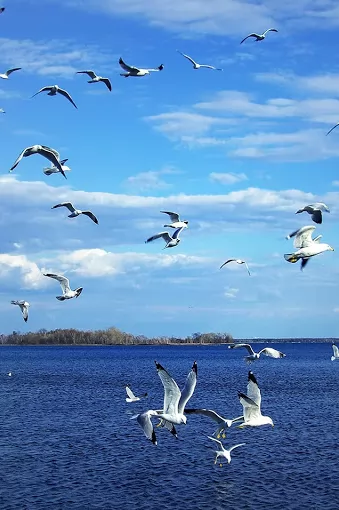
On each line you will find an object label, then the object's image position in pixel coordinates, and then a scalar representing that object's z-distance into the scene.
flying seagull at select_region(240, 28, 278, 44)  25.47
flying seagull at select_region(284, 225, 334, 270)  19.39
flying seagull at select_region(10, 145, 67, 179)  19.27
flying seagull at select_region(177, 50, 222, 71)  26.77
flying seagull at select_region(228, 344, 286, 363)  21.58
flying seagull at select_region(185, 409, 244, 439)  16.92
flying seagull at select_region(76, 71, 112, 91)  25.00
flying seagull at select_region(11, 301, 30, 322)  29.81
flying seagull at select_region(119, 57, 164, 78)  23.45
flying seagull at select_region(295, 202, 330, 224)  20.34
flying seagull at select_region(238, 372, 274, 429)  21.73
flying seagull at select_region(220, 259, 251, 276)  26.79
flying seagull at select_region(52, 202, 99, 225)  24.23
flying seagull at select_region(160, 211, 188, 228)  26.38
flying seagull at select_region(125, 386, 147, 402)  27.97
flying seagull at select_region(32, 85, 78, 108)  23.47
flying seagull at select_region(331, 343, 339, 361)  48.97
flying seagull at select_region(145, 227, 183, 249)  25.25
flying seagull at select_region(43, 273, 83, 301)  25.39
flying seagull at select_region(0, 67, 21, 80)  25.34
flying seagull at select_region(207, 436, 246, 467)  28.74
